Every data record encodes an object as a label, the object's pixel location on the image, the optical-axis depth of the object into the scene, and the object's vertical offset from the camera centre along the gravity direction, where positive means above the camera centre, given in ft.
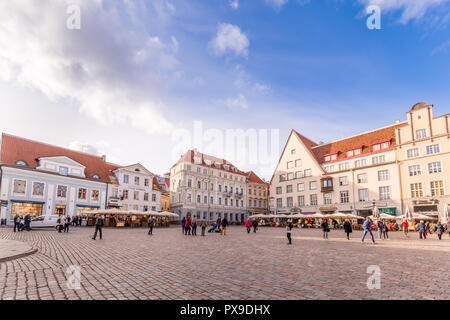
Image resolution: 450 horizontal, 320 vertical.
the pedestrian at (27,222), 83.21 -6.27
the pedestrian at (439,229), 72.24 -6.81
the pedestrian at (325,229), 71.36 -6.79
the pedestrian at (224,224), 82.74 -6.69
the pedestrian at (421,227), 75.66 -6.62
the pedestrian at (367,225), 61.45 -4.92
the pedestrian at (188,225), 79.15 -6.58
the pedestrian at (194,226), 80.07 -6.99
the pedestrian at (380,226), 73.20 -6.09
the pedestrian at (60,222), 79.97 -6.19
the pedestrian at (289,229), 55.68 -5.51
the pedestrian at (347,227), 71.96 -6.35
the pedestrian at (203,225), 76.69 -6.35
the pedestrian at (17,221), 78.99 -5.71
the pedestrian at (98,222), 60.13 -4.47
